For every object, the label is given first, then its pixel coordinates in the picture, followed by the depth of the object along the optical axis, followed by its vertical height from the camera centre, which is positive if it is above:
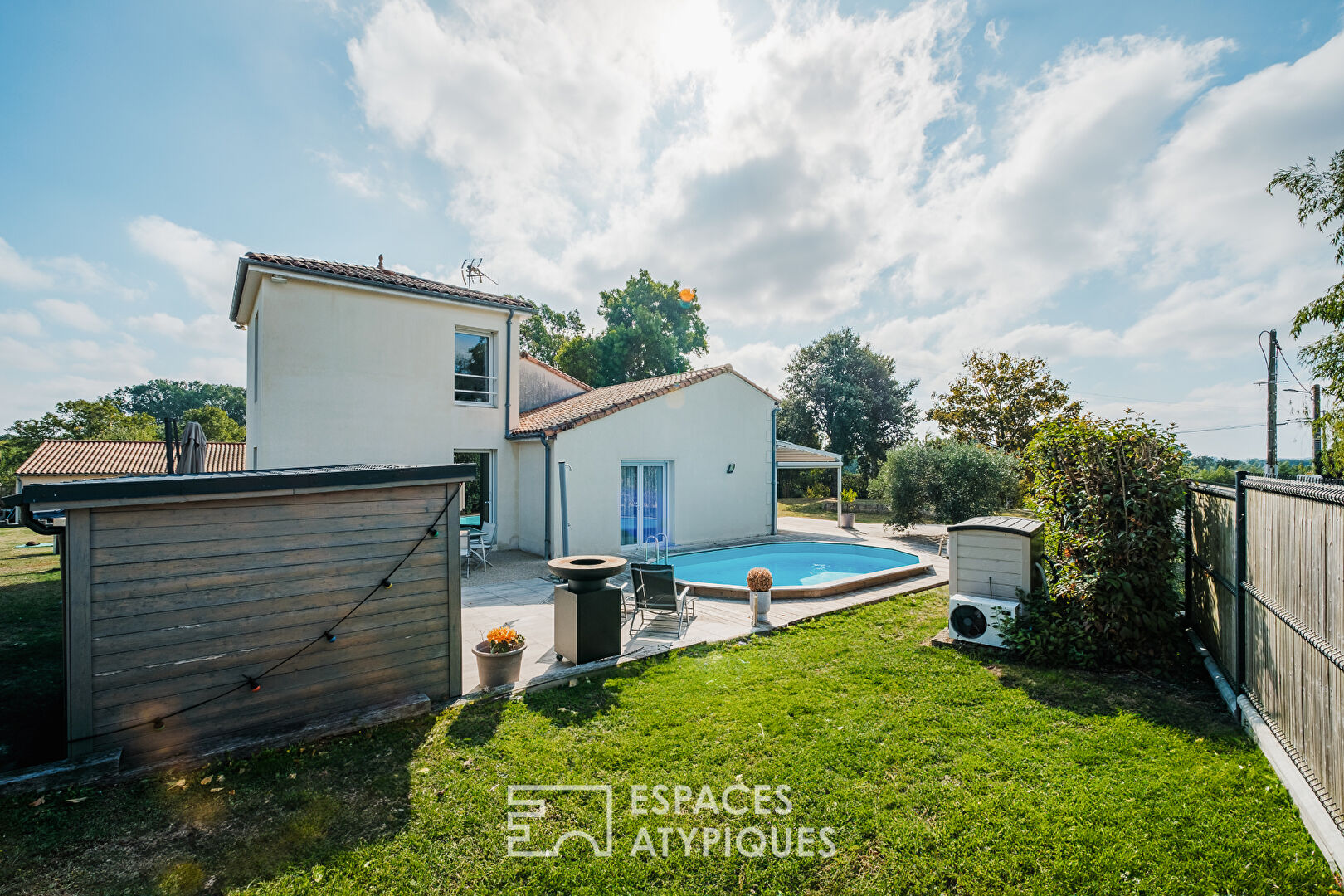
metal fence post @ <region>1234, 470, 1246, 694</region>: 4.60 -1.12
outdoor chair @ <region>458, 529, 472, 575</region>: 11.29 -2.07
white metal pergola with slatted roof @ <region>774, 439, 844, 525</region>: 19.91 -0.22
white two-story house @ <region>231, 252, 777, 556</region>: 11.53 +0.98
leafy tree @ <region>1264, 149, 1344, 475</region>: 11.09 +3.38
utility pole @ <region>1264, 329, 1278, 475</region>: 18.12 +0.95
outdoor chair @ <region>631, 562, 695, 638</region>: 7.40 -2.00
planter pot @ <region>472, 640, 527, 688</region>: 5.35 -2.15
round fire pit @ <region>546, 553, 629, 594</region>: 5.91 -1.33
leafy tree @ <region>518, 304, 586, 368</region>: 38.00 +9.02
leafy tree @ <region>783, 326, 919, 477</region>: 34.06 +3.40
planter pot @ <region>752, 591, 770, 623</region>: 7.61 -2.15
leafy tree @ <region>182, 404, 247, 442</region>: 54.75 +3.20
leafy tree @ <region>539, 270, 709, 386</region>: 33.88 +7.47
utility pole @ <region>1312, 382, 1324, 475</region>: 11.07 +0.13
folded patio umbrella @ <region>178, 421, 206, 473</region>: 7.56 +0.04
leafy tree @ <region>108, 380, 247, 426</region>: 80.56 +8.65
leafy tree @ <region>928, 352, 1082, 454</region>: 25.23 +2.47
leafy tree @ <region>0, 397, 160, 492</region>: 39.31 +2.20
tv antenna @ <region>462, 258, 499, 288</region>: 16.30 +5.59
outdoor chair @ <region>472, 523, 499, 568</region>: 12.87 -2.07
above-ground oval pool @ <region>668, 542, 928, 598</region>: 12.58 -2.83
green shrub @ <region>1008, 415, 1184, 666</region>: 5.62 -1.08
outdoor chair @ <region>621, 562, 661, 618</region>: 7.58 -2.37
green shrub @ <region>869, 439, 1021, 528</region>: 16.33 -0.91
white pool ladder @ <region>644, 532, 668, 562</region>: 12.59 -2.42
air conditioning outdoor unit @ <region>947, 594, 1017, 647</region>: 6.31 -2.01
